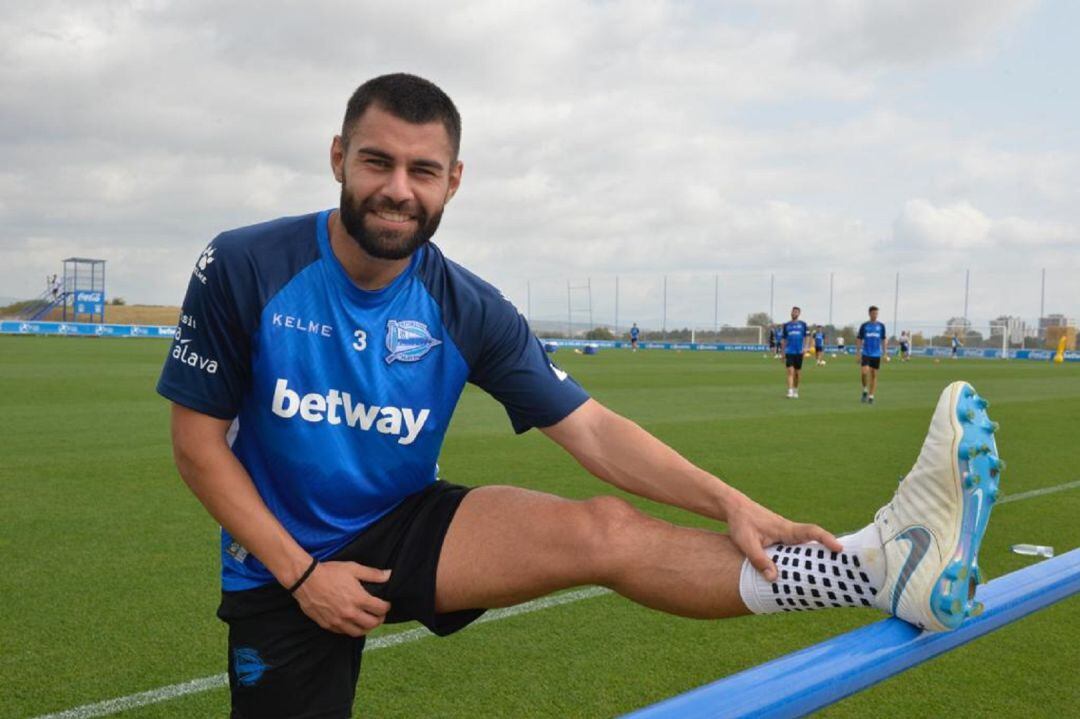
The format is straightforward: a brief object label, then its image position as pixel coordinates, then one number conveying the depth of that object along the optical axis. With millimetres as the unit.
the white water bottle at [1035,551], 5637
